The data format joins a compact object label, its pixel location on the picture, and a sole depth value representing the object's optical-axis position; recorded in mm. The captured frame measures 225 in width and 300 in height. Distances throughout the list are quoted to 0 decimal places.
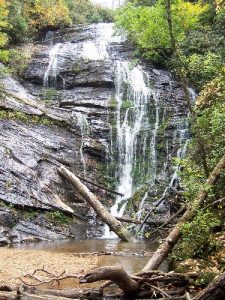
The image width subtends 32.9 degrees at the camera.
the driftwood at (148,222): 12822
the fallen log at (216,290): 3996
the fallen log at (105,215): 12992
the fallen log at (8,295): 5152
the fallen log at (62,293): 5441
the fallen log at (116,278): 4842
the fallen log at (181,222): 6832
